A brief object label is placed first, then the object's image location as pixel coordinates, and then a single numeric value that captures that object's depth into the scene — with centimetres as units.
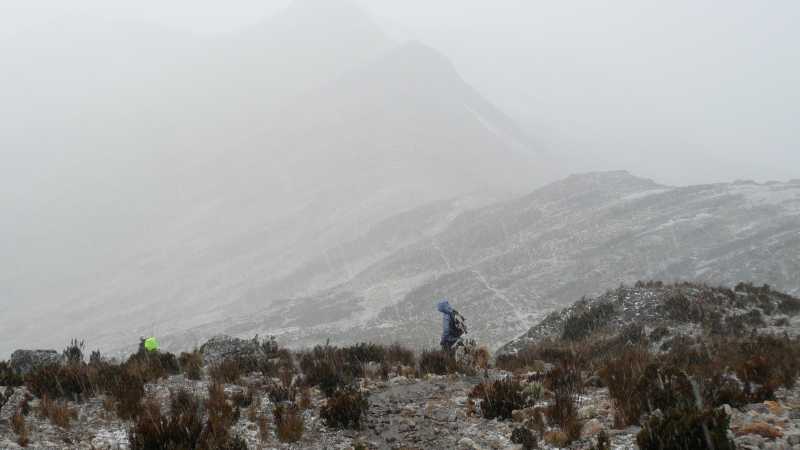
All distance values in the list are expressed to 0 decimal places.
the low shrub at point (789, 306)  1856
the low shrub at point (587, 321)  1991
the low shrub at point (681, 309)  1802
